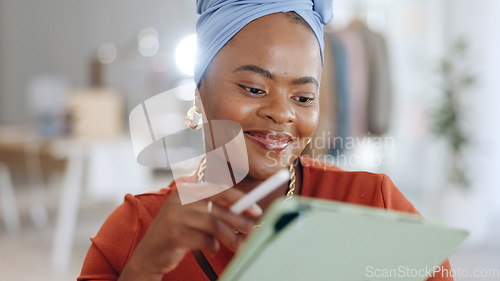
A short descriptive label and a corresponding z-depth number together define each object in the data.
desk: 2.95
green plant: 3.26
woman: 0.79
